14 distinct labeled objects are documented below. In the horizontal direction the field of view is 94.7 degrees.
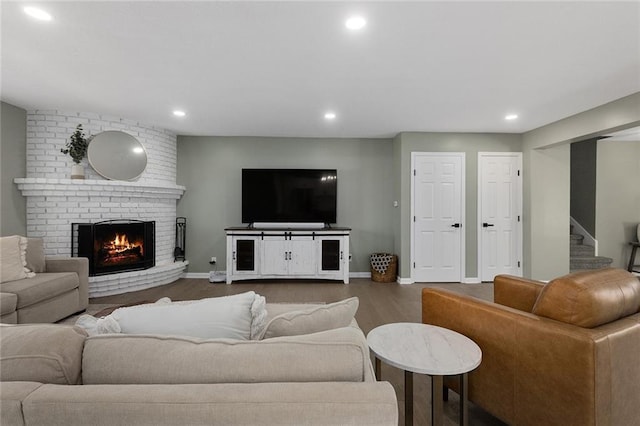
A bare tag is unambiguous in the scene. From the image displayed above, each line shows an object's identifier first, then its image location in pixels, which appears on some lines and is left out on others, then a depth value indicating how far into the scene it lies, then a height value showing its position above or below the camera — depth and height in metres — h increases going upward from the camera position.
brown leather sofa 1.21 -0.63
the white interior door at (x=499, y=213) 4.72 +0.01
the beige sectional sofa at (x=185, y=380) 0.73 -0.46
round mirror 4.01 +0.82
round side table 1.24 -0.63
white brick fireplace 3.81 +0.30
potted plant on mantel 3.87 +0.85
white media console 4.67 -0.64
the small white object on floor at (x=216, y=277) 4.78 -1.03
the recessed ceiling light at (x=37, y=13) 1.85 +1.29
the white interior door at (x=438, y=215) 4.71 -0.03
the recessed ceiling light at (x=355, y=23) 1.92 +1.27
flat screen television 4.93 +0.33
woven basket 4.78 -0.92
